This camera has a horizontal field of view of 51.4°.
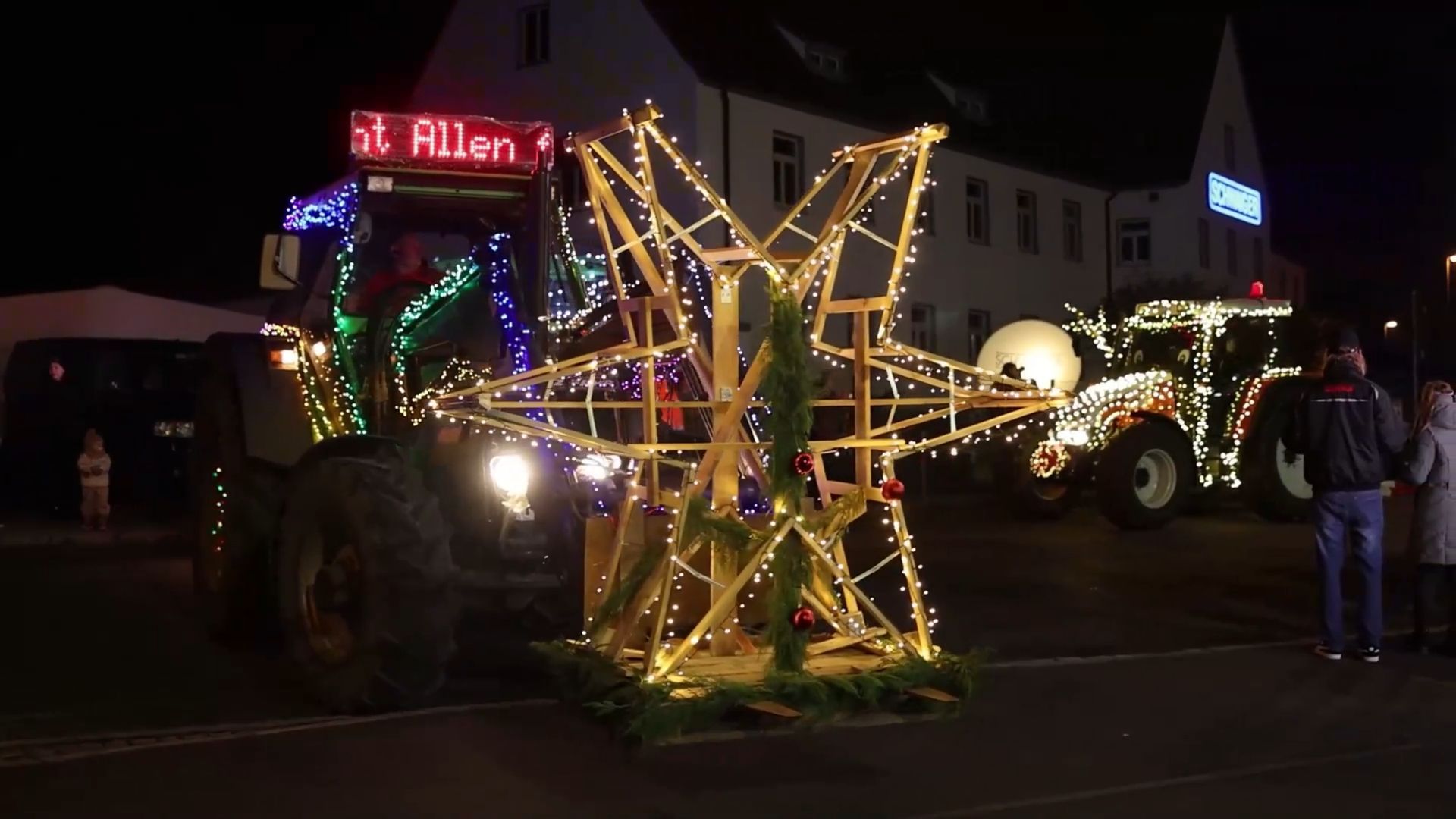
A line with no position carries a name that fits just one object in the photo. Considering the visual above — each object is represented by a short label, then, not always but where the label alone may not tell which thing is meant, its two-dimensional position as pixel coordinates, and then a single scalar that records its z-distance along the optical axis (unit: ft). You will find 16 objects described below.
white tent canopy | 76.07
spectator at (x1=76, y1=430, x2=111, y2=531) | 55.93
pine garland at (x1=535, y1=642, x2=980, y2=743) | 18.63
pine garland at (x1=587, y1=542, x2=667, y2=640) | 21.15
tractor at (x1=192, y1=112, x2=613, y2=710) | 23.03
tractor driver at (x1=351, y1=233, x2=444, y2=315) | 29.07
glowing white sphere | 66.90
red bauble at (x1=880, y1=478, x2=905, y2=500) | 20.75
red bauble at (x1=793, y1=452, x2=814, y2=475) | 19.93
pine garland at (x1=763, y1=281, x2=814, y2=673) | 20.08
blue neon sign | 120.57
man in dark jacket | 28.63
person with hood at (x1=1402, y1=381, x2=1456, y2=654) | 29.50
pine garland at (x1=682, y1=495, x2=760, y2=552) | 20.47
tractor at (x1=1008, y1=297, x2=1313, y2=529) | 53.72
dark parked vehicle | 59.93
